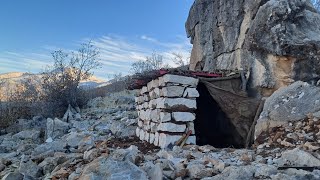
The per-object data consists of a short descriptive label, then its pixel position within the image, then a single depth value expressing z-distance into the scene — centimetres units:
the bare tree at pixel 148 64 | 1582
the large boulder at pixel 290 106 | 356
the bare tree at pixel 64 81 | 1023
